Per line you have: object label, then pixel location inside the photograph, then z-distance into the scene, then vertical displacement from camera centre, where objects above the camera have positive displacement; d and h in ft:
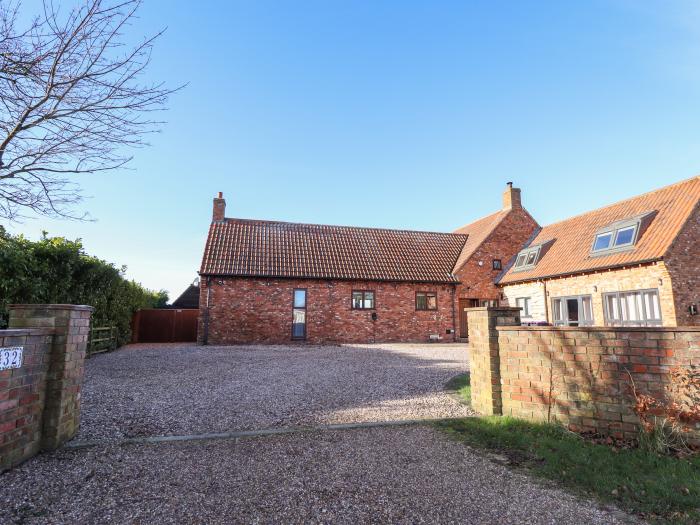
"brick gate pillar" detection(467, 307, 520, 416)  17.78 -2.11
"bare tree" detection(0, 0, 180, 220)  12.45 +7.97
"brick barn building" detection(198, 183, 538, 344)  57.98 +5.43
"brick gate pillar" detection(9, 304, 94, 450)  13.09 -1.85
